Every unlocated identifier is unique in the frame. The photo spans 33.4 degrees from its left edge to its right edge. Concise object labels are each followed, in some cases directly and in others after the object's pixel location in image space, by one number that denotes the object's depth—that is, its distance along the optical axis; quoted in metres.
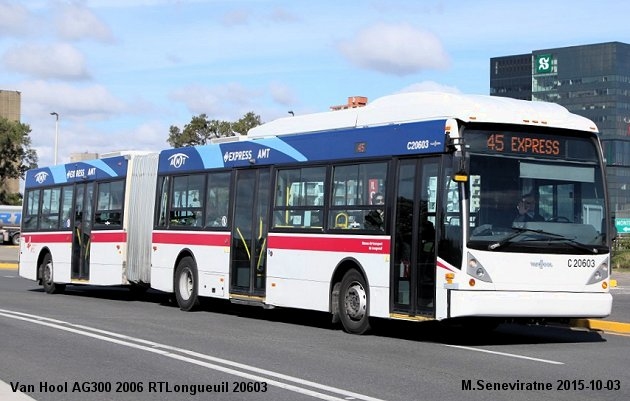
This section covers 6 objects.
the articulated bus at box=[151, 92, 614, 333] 14.16
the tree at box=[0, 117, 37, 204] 91.94
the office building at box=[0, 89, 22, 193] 126.50
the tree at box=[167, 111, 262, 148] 59.62
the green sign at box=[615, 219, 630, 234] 55.59
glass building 154.88
